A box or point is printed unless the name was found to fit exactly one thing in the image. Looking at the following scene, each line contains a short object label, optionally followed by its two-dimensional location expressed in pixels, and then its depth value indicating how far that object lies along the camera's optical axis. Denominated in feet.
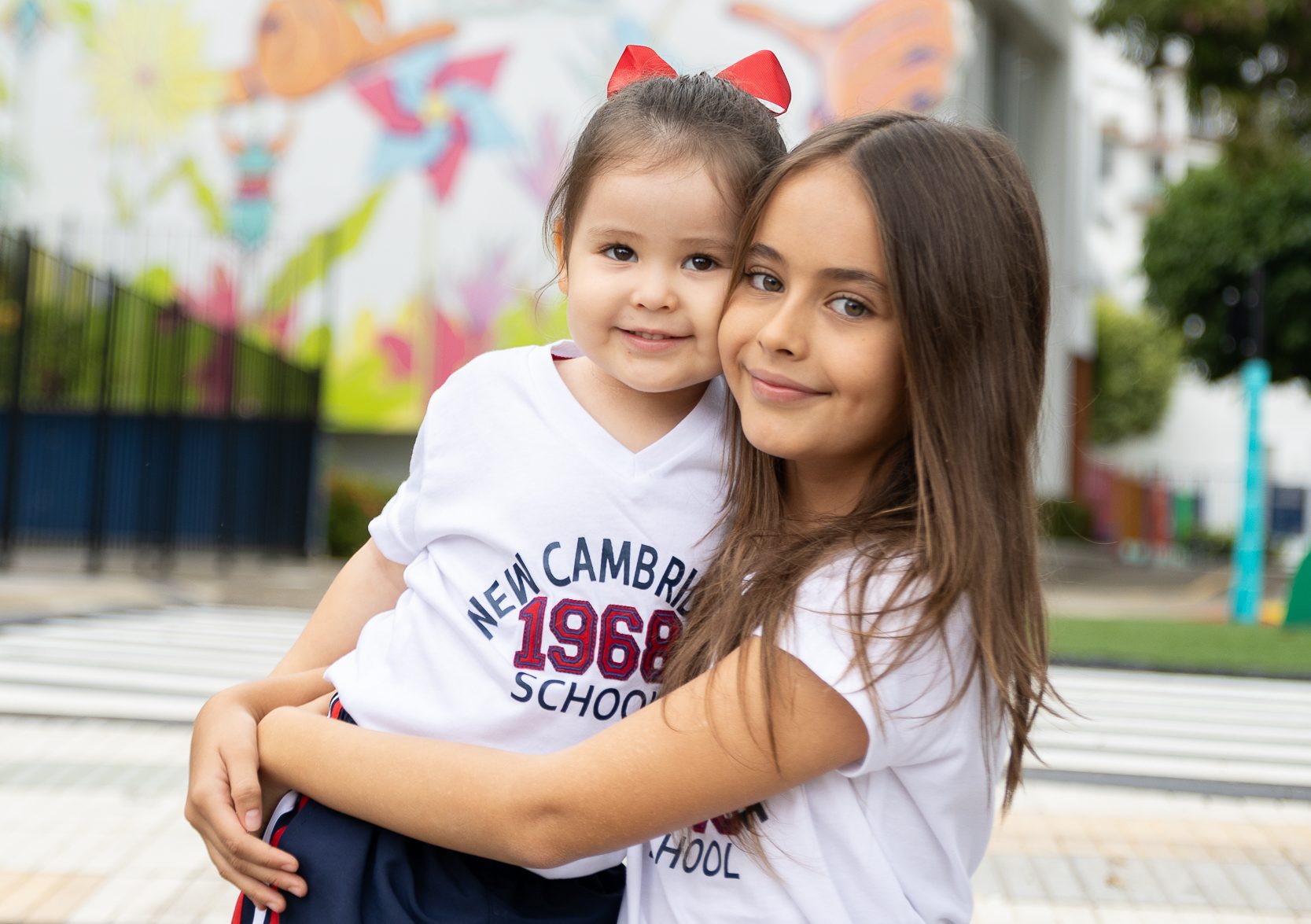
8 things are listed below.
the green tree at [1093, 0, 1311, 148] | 31.60
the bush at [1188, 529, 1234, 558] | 95.25
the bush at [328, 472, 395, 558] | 46.78
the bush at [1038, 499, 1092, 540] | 72.64
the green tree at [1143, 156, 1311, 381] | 69.15
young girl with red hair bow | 4.86
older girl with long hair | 4.32
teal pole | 36.45
